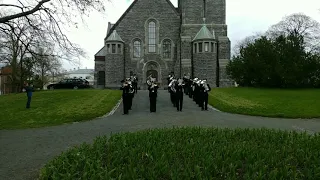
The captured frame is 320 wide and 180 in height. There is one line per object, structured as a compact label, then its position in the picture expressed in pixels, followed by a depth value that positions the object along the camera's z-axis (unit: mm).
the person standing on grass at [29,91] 14199
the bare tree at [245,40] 46762
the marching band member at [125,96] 11658
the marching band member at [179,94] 12399
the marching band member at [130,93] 12248
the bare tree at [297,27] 35180
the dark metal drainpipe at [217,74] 31843
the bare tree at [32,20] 10611
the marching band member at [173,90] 13413
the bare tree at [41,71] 34511
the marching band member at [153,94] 12083
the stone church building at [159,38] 32170
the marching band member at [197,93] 13858
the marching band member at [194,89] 15027
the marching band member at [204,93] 12752
